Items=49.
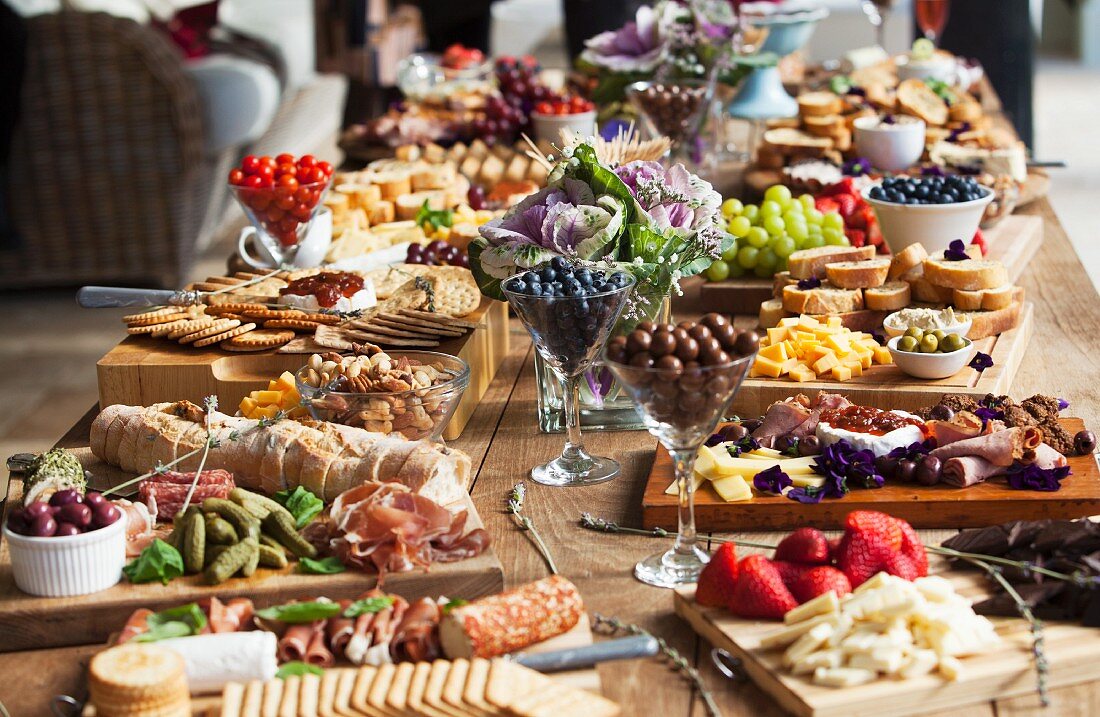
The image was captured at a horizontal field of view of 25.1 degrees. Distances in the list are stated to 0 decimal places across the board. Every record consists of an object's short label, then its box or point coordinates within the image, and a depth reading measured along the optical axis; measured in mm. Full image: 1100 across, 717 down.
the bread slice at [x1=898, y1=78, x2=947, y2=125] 3235
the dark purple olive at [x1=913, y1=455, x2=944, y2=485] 1943
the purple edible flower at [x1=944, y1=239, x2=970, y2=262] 2367
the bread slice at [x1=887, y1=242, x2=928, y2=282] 2395
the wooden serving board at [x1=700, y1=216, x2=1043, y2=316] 2547
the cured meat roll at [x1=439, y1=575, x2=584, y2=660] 1730
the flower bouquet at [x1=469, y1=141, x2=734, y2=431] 2078
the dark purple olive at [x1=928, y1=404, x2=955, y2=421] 2019
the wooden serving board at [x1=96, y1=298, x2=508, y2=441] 2208
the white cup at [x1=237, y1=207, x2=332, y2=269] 2571
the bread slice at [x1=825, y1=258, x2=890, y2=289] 2366
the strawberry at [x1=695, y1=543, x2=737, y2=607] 1774
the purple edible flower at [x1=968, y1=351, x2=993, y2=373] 2177
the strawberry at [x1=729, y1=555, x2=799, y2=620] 1759
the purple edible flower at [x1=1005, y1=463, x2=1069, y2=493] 1926
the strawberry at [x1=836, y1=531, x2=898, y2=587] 1789
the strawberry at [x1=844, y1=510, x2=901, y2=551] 1796
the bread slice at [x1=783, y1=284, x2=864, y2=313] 2353
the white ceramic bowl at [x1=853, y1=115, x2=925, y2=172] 2936
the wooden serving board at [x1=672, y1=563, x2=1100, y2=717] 1678
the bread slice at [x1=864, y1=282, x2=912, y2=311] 2345
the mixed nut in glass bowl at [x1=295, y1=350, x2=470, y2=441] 2041
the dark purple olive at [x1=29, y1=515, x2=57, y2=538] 1822
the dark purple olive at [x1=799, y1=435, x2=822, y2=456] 1989
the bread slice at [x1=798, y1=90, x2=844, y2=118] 3122
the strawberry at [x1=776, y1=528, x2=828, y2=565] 1794
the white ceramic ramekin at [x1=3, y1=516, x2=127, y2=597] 1824
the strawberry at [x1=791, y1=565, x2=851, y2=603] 1766
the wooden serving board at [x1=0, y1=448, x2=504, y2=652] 1822
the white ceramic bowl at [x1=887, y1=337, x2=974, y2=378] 2155
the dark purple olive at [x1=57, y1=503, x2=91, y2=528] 1828
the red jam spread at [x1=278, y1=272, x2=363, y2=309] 2326
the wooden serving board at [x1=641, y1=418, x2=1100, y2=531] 1914
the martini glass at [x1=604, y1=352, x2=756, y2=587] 1781
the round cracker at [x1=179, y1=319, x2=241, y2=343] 2245
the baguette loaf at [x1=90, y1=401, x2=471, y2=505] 1953
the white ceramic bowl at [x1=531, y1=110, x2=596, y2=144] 3240
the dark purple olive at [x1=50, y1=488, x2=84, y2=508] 1840
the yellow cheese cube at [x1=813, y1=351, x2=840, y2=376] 2176
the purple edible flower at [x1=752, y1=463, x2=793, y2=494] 1945
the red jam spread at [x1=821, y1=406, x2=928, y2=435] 1997
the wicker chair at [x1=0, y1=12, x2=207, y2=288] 5020
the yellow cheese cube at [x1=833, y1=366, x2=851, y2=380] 2168
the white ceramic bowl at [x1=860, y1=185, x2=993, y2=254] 2473
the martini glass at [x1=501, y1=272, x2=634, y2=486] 1970
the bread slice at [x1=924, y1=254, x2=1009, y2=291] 2320
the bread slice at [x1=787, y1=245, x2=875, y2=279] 2439
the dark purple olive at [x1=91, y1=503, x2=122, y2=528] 1834
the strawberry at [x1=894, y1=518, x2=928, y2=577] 1811
